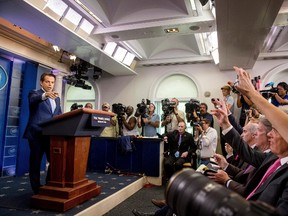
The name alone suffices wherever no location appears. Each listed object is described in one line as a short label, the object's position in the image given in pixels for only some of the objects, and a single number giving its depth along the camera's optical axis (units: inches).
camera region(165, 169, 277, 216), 18.2
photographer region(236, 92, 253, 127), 185.2
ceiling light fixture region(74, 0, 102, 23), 136.6
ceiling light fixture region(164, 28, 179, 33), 150.9
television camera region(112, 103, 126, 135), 175.3
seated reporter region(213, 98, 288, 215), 36.4
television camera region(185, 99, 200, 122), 173.2
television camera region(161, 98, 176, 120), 174.3
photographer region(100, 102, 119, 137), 186.8
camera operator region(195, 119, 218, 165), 140.9
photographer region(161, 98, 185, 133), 175.5
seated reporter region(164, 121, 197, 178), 154.1
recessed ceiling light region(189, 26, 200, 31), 147.2
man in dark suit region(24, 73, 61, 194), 95.4
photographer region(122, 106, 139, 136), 178.1
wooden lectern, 86.5
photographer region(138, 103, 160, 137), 177.5
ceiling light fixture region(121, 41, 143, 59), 198.6
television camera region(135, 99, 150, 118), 175.9
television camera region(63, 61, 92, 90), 199.5
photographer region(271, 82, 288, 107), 125.9
